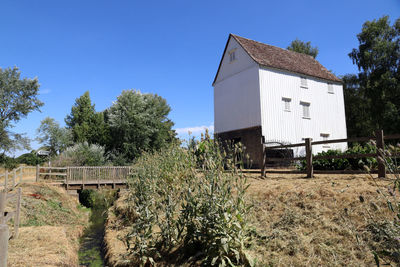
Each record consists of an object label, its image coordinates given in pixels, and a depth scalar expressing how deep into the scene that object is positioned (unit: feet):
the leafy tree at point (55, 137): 108.66
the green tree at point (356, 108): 96.84
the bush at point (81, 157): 77.61
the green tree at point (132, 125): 89.71
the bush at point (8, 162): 93.09
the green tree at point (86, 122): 99.14
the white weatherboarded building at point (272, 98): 63.10
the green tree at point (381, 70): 82.84
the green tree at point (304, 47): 115.10
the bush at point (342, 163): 29.21
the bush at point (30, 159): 109.50
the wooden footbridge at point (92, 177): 61.11
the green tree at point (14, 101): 102.51
